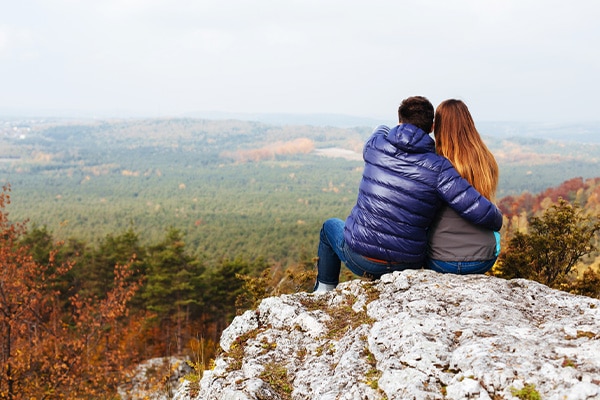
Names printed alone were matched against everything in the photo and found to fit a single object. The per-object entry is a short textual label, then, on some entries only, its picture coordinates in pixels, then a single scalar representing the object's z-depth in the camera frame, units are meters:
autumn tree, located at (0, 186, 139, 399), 11.38
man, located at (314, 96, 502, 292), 3.35
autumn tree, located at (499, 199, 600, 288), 5.06
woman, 3.51
